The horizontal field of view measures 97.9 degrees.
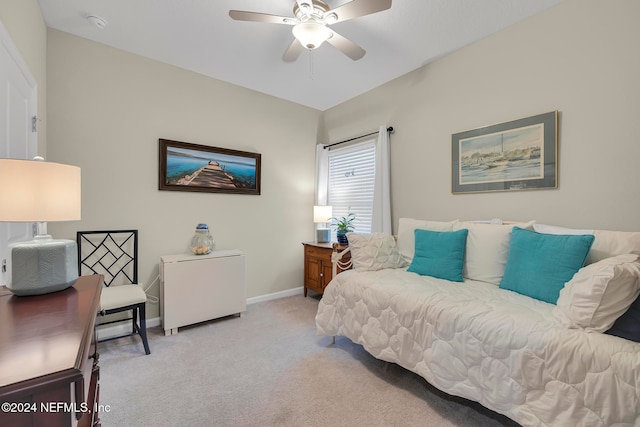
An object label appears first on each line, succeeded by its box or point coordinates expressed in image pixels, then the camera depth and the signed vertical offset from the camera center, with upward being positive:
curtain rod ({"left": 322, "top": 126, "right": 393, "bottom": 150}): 3.24 +0.97
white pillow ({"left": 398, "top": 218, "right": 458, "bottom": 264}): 2.50 -0.17
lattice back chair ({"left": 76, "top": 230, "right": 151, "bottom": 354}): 2.28 -0.52
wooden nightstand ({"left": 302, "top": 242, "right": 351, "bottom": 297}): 3.38 -0.68
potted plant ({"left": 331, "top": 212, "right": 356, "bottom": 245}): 3.46 -0.19
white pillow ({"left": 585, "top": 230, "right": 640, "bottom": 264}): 1.57 -0.18
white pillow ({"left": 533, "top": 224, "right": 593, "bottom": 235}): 1.79 -0.12
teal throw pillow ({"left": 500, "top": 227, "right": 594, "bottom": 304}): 1.62 -0.30
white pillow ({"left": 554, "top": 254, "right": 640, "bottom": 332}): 1.26 -0.38
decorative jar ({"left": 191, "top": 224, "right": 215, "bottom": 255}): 2.96 -0.33
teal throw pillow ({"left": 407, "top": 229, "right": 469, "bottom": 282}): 2.17 -0.34
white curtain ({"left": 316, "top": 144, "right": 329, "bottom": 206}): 4.05 +0.53
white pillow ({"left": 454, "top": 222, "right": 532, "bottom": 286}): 2.07 -0.30
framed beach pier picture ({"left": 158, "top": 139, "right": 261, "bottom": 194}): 2.93 +0.48
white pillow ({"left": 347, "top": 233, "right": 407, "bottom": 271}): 2.47 -0.37
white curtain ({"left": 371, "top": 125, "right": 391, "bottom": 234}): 3.21 +0.27
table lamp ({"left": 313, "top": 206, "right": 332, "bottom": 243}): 3.71 -0.09
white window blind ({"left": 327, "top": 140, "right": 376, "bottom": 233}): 3.61 +0.41
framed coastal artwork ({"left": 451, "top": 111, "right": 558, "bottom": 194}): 2.15 +0.48
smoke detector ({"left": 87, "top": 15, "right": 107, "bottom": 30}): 2.20 +1.52
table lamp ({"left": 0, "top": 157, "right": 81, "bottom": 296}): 1.04 -0.02
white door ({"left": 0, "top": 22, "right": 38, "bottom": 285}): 1.41 +0.56
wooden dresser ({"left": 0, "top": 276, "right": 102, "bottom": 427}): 0.53 -0.33
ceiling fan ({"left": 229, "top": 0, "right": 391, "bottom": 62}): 1.70 +1.27
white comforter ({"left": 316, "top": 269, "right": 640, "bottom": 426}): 1.15 -0.70
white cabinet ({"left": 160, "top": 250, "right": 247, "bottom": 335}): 2.67 -0.78
